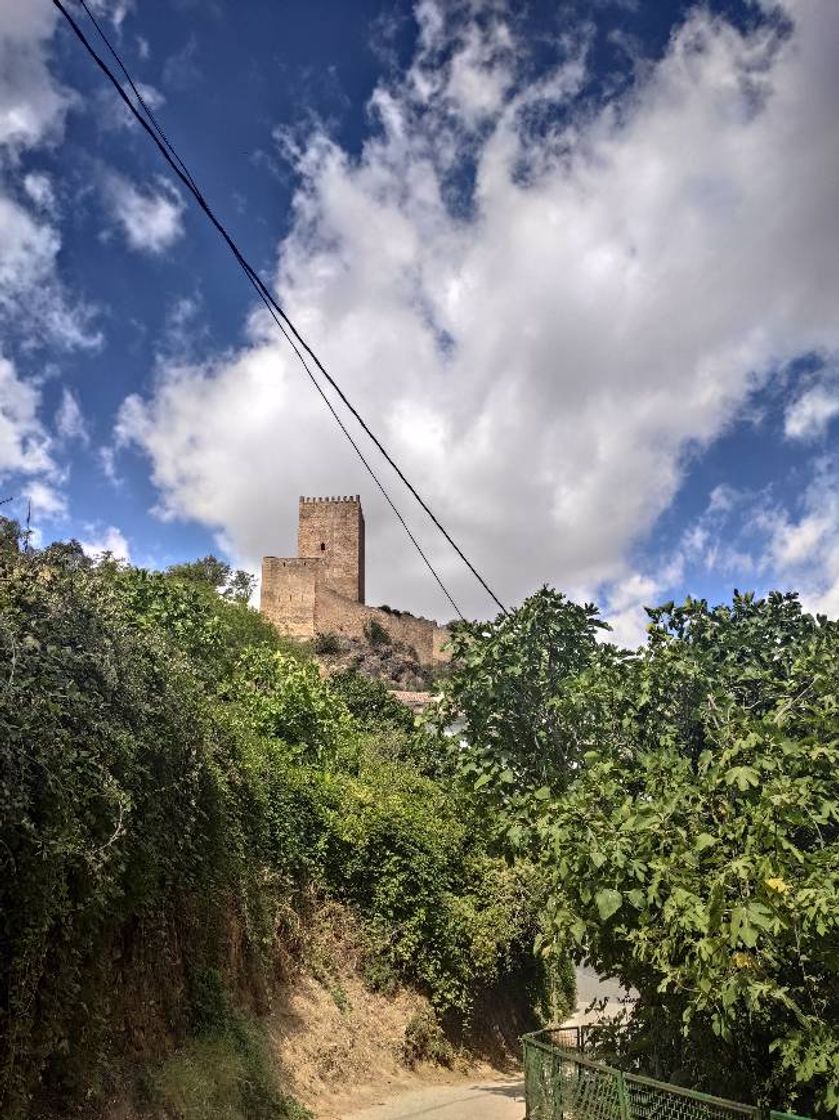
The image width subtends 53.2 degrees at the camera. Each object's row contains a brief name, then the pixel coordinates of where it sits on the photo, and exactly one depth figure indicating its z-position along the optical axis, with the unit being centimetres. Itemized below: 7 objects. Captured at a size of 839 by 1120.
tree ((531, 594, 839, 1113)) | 520
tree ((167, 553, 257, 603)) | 4457
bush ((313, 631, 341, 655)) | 5641
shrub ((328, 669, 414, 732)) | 2738
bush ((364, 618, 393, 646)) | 6134
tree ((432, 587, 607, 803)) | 877
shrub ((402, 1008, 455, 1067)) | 1220
